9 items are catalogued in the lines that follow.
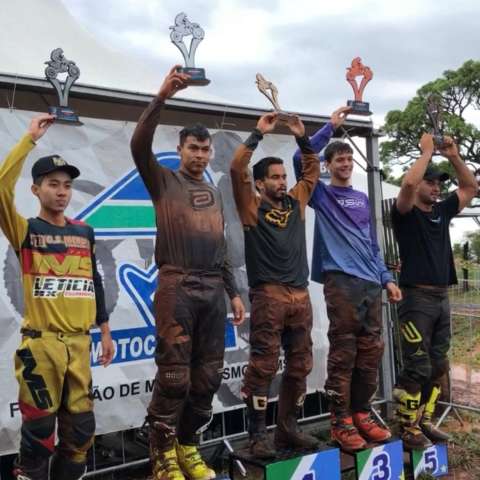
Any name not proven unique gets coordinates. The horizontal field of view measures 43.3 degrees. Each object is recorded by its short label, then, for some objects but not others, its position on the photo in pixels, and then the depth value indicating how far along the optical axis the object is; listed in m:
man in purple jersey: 3.62
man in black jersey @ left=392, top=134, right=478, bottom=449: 3.87
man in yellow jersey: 2.74
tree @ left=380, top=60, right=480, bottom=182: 22.39
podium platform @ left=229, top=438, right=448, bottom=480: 3.28
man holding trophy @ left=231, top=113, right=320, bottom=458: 3.33
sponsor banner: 3.76
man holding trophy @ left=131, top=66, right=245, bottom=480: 2.96
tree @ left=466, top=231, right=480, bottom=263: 27.70
